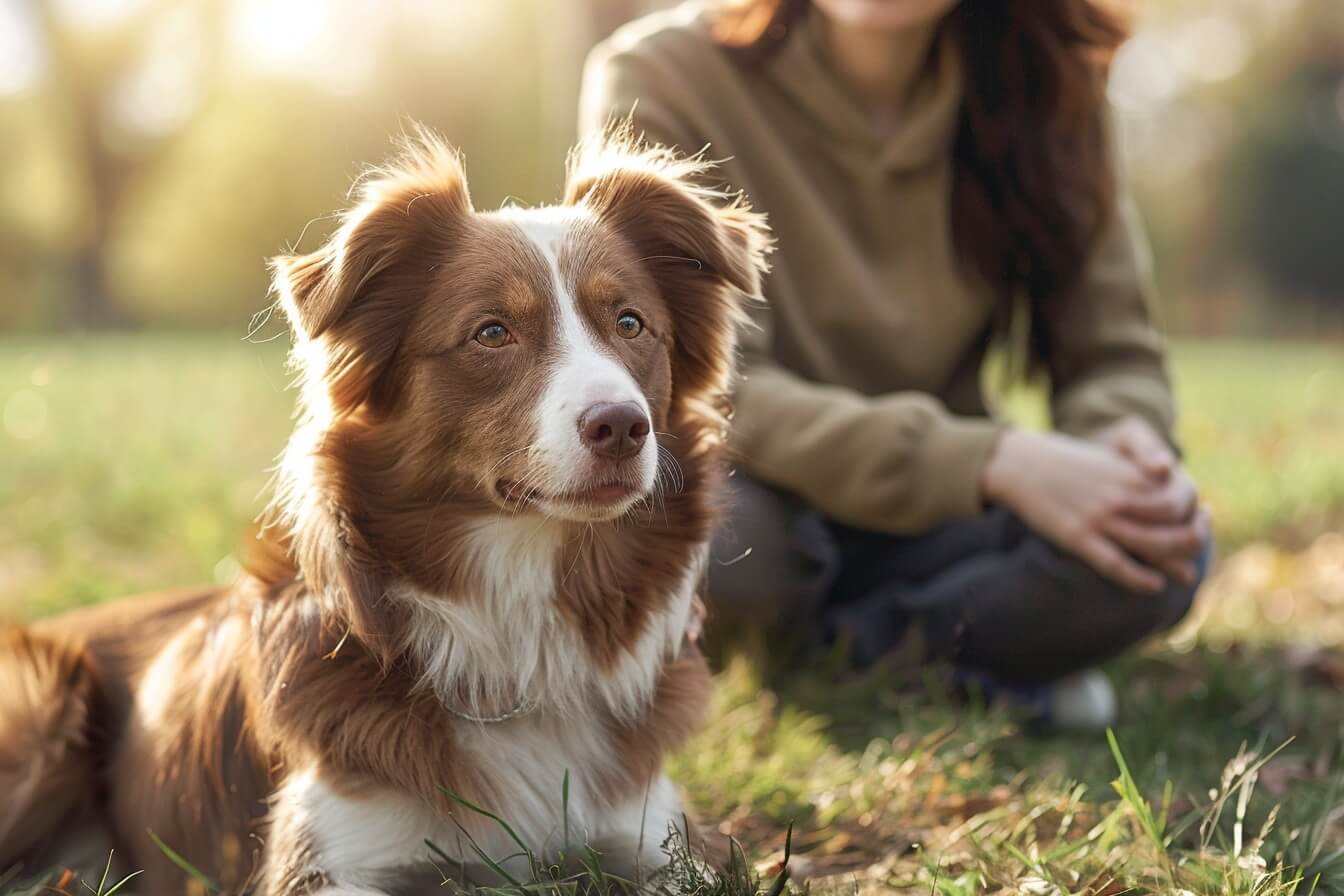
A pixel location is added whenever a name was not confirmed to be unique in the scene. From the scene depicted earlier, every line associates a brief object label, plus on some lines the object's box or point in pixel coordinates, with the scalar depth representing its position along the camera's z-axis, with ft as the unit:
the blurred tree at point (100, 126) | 89.81
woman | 11.88
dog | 7.74
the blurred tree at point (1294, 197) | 86.53
